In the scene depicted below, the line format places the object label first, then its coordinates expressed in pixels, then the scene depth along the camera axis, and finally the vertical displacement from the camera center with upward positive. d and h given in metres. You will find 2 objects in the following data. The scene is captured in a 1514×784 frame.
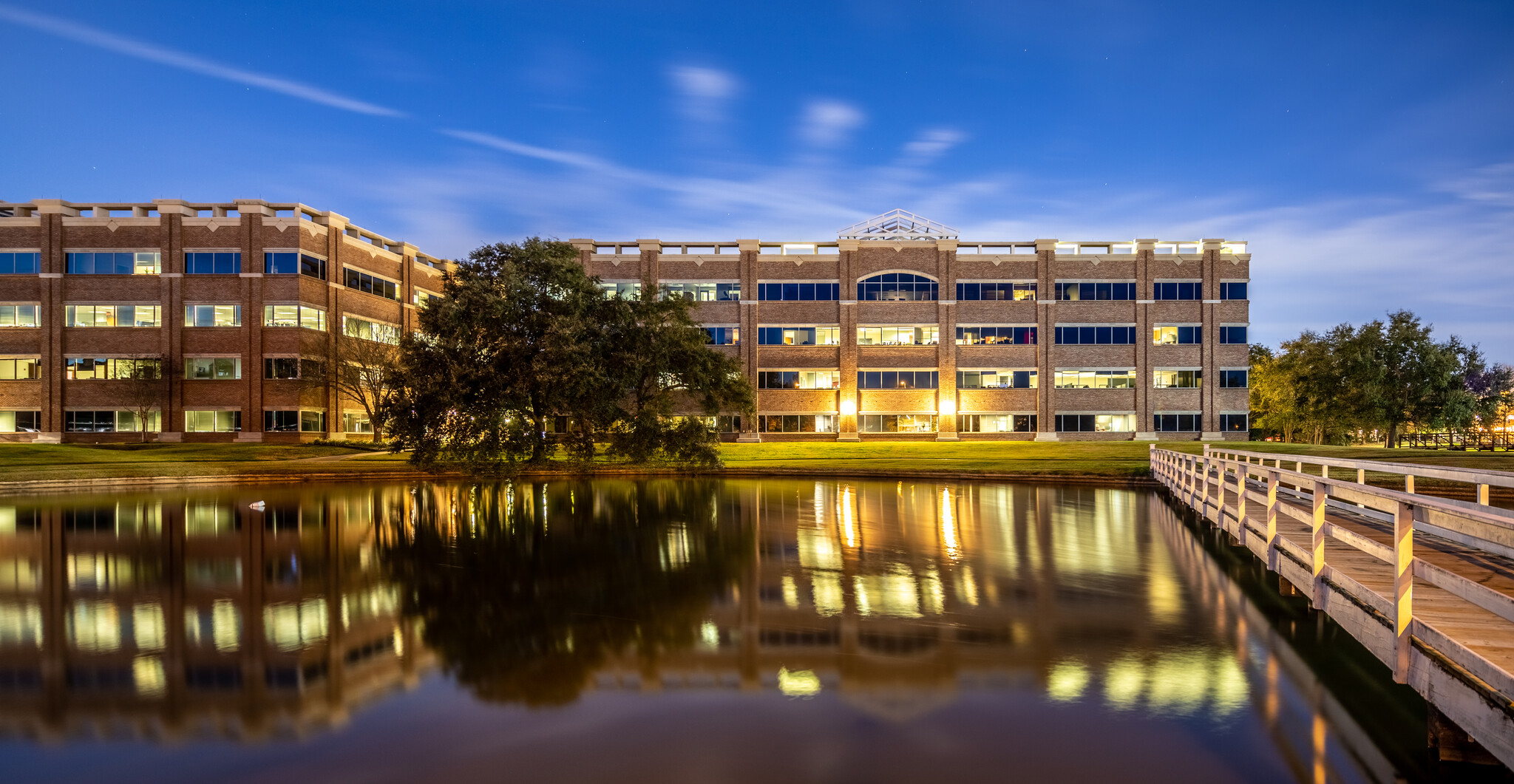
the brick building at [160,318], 56.94 +6.94
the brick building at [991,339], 65.94 +5.53
